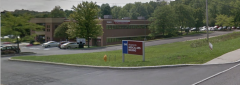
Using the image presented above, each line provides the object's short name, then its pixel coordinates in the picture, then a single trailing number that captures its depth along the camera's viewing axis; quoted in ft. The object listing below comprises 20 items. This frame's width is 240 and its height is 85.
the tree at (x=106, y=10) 377.50
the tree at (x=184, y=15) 213.66
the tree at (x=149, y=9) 428.64
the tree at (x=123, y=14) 364.99
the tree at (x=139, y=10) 395.81
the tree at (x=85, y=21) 141.38
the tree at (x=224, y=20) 221.66
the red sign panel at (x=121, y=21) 172.52
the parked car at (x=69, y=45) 137.93
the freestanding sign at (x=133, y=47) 50.15
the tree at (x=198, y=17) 231.30
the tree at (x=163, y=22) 190.90
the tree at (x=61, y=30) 178.19
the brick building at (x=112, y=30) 167.22
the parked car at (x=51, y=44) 154.92
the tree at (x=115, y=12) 397.72
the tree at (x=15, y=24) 94.23
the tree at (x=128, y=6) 448.98
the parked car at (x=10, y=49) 99.28
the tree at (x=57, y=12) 330.07
